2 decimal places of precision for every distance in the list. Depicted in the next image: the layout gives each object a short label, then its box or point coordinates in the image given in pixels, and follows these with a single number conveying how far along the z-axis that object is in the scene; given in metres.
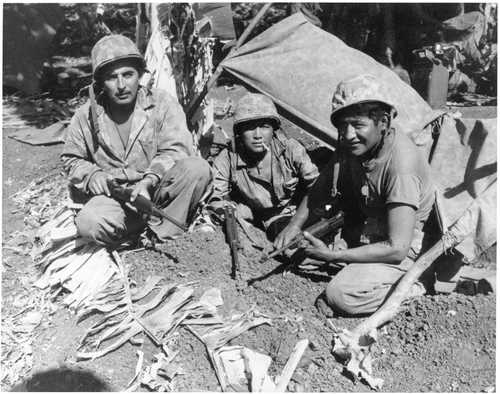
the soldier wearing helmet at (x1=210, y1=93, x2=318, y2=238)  4.98
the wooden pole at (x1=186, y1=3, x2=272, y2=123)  5.82
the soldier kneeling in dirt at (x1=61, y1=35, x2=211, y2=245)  4.70
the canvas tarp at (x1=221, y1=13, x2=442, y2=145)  5.47
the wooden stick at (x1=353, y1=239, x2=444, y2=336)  3.84
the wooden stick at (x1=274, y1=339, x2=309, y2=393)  3.43
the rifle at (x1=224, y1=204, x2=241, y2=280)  4.52
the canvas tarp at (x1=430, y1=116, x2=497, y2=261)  4.20
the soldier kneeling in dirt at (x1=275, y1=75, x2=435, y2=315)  3.84
